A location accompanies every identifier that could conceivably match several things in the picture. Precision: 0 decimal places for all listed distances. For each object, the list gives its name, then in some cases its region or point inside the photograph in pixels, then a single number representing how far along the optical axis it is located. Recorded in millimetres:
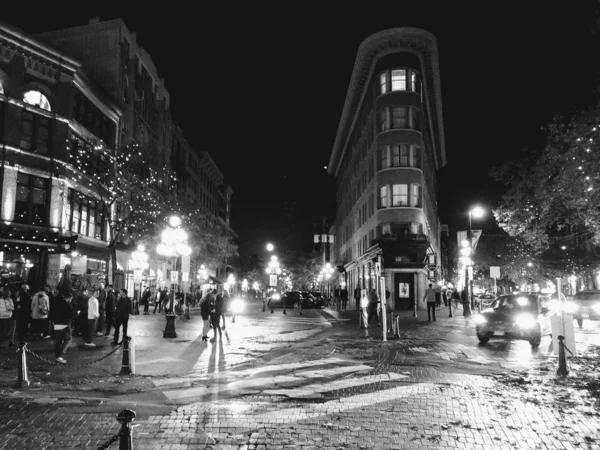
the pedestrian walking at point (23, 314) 15891
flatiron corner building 41188
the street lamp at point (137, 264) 35797
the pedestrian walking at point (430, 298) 26031
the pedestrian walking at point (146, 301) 34006
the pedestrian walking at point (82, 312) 17391
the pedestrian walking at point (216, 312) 16500
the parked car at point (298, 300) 42812
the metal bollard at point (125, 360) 10435
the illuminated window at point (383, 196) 42000
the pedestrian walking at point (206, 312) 16562
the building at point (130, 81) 39250
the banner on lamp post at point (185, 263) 24766
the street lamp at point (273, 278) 39962
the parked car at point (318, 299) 44344
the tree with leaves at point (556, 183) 14391
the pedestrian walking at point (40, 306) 16312
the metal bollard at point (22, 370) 9148
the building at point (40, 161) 25797
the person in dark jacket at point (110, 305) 17297
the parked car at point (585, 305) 25562
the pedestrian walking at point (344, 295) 37994
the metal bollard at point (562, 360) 10727
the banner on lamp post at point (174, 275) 32000
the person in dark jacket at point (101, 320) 19047
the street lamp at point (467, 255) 31720
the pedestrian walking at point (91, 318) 14985
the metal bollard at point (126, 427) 3555
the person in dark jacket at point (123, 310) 15352
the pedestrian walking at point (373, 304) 23438
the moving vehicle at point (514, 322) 15305
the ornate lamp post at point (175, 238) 26188
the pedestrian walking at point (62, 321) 12188
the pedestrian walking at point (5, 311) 15168
